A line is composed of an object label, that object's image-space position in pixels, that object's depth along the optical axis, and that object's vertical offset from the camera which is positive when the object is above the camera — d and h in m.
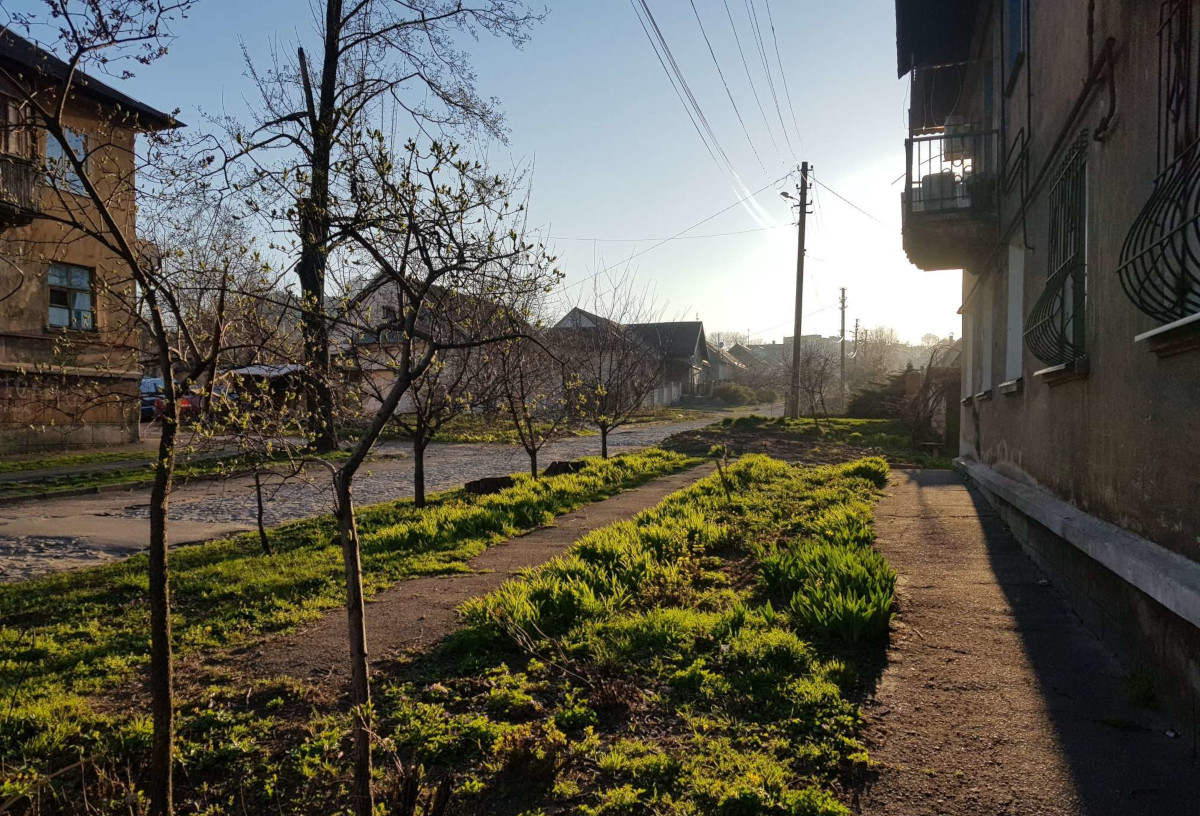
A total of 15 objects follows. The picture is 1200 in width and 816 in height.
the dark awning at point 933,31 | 10.98 +5.93
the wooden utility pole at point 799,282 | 27.42 +4.81
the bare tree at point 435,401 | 8.48 +0.05
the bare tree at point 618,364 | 14.67 +1.02
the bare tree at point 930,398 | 19.70 +0.45
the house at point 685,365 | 52.44 +3.55
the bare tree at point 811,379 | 29.09 +1.44
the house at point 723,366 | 70.75 +4.58
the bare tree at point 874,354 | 58.62 +6.59
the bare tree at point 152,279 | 2.42 +0.43
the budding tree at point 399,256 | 2.45 +0.54
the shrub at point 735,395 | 54.94 +1.18
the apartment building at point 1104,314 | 3.05 +0.60
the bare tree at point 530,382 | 10.34 +0.37
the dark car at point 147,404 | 25.80 -0.17
